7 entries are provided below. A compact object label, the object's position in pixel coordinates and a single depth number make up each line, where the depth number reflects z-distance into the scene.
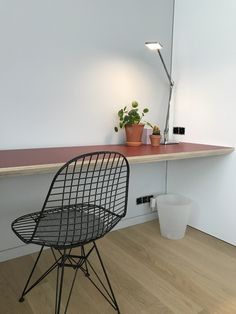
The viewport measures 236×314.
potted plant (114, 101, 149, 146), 2.21
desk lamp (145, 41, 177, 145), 2.13
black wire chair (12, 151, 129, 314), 1.26
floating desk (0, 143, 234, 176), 1.33
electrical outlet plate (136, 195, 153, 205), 2.60
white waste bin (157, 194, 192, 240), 2.27
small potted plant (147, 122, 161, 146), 2.24
